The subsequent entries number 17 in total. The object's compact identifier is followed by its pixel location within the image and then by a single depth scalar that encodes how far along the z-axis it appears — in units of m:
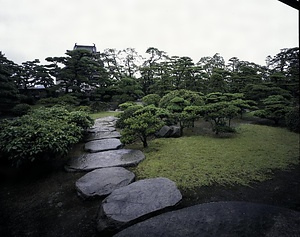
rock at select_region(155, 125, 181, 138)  6.28
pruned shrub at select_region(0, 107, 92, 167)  3.21
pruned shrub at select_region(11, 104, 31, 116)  9.69
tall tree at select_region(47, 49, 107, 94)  13.67
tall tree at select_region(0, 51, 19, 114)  9.40
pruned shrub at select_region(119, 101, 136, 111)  8.30
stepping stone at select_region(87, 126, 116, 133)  6.83
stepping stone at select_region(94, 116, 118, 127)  8.10
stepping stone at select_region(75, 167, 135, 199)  2.85
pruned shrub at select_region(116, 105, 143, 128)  7.06
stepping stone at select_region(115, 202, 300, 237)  1.76
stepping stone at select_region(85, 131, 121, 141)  6.01
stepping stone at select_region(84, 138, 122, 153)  4.84
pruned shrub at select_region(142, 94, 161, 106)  9.02
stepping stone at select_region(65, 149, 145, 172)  3.87
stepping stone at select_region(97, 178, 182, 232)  2.08
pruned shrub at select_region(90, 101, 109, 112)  12.97
